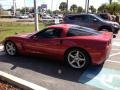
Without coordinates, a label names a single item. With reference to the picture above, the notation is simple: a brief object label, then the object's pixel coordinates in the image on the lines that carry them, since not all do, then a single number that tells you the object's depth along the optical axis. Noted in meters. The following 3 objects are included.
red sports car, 3.04
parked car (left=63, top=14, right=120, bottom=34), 7.32
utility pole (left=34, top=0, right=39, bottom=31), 6.39
